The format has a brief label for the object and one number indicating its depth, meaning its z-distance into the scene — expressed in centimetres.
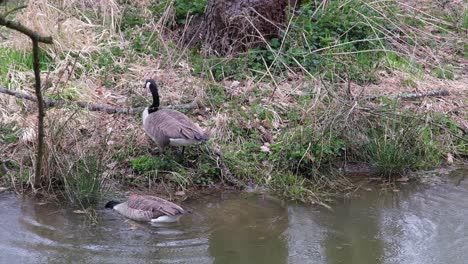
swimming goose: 1416
